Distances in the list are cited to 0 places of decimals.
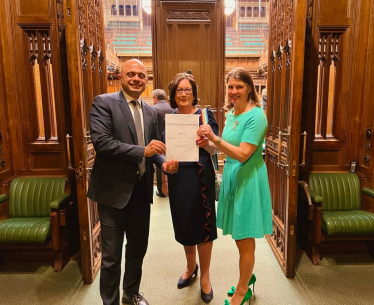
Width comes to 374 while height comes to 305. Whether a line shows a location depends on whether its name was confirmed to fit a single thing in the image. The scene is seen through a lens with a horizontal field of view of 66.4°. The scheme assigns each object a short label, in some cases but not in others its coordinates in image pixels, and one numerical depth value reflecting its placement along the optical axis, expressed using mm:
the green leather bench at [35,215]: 2498
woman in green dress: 1808
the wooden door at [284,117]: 2297
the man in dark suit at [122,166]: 1766
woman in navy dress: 2023
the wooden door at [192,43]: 5250
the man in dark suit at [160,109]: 4023
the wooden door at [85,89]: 2164
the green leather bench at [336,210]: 2611
